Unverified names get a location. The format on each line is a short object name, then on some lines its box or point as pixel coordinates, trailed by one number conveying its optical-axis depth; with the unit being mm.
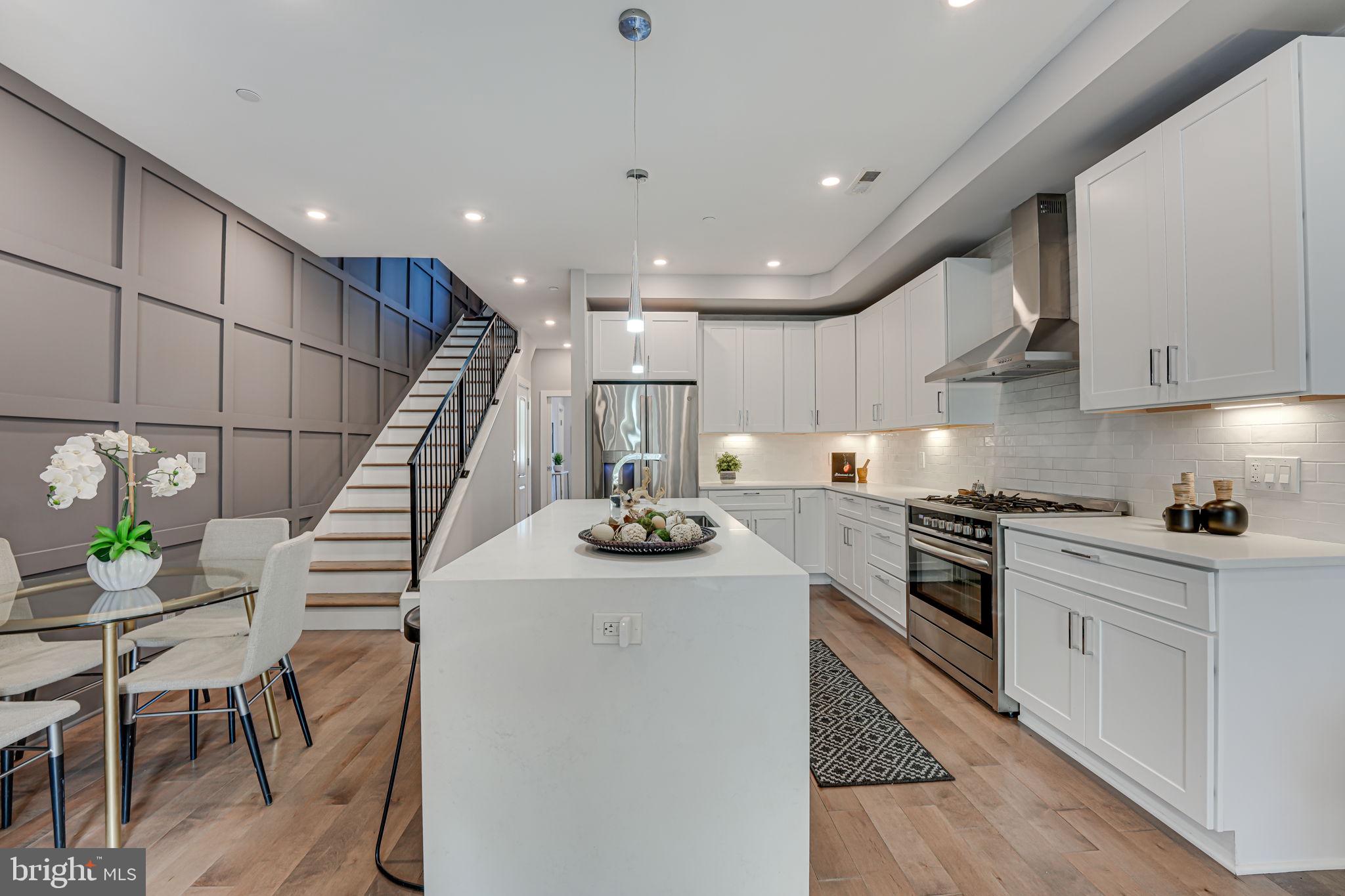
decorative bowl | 1734
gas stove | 2732
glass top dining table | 1646
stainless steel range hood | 2925
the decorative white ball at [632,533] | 1758
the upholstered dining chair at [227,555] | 2494
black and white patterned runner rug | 2232
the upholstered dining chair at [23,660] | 1906
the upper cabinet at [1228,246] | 1695
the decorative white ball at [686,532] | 1809
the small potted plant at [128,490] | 1845
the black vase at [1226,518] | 2061
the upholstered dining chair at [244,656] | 2012
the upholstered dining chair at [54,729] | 1676
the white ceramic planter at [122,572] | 1993
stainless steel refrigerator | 4984
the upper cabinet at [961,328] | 3744
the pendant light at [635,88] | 2033
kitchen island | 1530
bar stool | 1676
